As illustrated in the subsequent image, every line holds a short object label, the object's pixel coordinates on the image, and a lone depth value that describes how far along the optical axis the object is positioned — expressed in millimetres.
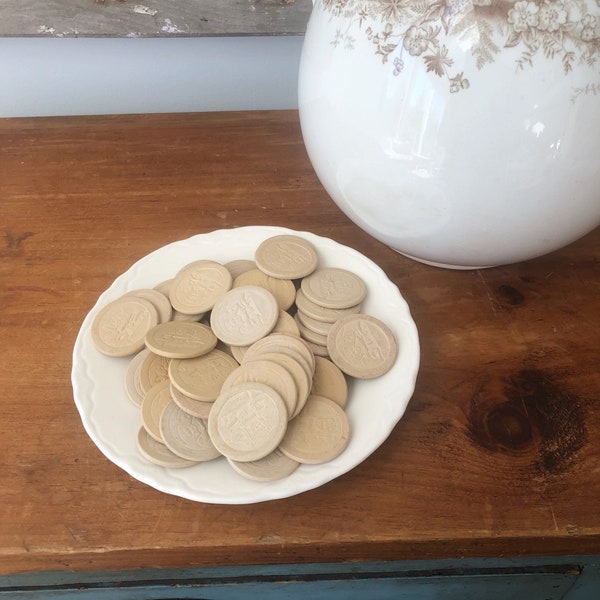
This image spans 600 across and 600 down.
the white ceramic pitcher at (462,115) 382
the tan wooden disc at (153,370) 468
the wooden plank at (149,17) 674
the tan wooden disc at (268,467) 411
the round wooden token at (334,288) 513
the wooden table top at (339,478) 420
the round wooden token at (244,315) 490
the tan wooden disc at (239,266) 560
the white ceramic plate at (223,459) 412
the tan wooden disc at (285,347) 462
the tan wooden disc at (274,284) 525
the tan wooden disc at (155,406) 436
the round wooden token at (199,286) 520
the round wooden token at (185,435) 424
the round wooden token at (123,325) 490
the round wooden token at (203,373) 451
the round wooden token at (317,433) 422
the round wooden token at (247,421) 416
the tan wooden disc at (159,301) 514
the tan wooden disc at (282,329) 488
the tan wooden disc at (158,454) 421
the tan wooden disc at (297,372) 442
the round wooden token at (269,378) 437
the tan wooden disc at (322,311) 508
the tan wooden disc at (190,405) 444
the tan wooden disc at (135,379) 464
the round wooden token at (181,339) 465
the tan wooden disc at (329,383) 462
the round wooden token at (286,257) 534
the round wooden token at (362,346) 473
